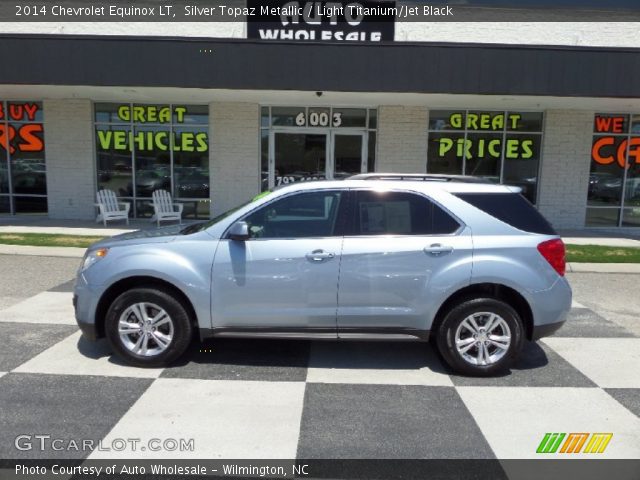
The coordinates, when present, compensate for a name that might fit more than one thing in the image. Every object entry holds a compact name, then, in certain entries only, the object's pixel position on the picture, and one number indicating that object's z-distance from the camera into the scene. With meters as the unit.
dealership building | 13.35
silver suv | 4.44
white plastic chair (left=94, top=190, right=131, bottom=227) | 13.10
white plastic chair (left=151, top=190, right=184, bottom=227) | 13.11
